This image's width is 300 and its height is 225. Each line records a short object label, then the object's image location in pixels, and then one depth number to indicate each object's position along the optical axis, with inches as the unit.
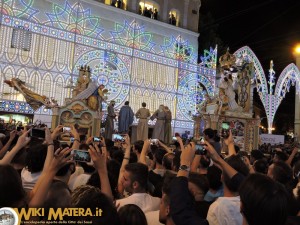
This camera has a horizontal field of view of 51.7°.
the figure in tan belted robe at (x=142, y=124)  518.0
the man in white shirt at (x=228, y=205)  101.3
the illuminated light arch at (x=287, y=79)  976.3
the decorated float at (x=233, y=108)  610.8
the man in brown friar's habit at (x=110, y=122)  485.7
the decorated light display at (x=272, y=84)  958.4
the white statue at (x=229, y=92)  631.2
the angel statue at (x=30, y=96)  469.2
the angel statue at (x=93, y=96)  490.8
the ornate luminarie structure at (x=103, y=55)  633.6
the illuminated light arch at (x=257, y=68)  891.4
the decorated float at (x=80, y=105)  469.4
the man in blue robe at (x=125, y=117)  503.8
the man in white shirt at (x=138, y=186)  117.5
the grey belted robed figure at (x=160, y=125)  519.8
